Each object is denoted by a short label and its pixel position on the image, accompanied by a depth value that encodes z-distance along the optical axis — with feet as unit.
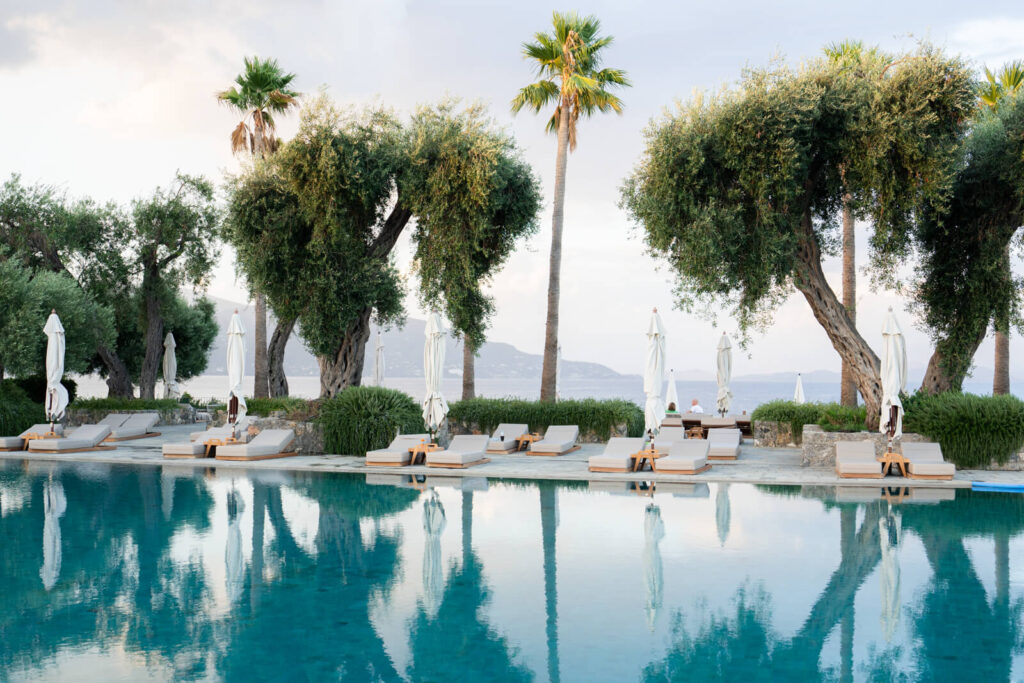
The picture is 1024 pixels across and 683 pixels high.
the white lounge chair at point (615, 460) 49.98
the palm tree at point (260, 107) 86.69
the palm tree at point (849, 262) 65.82
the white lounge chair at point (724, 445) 56.54
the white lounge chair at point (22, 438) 63.99
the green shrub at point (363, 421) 59.31
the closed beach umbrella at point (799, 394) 83.05
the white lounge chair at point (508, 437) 62.03
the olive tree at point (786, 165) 48.60
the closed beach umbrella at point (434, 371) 56.08
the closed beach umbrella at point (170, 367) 89.35
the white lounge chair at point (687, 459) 48.93
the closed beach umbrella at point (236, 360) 59.11
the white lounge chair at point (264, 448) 56.75
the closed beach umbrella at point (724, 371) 76.23
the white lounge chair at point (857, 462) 46.24
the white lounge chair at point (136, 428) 71.26
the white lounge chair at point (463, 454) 51.98
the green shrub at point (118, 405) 81.00
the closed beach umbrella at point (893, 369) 48.39
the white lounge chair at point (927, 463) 45.34
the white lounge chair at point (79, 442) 62.23
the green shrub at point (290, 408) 62.18
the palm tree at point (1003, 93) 69.72
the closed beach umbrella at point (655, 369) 52.16
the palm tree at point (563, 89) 72.28
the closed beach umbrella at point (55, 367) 64.34
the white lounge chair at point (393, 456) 52.80
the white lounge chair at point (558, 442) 59.72
